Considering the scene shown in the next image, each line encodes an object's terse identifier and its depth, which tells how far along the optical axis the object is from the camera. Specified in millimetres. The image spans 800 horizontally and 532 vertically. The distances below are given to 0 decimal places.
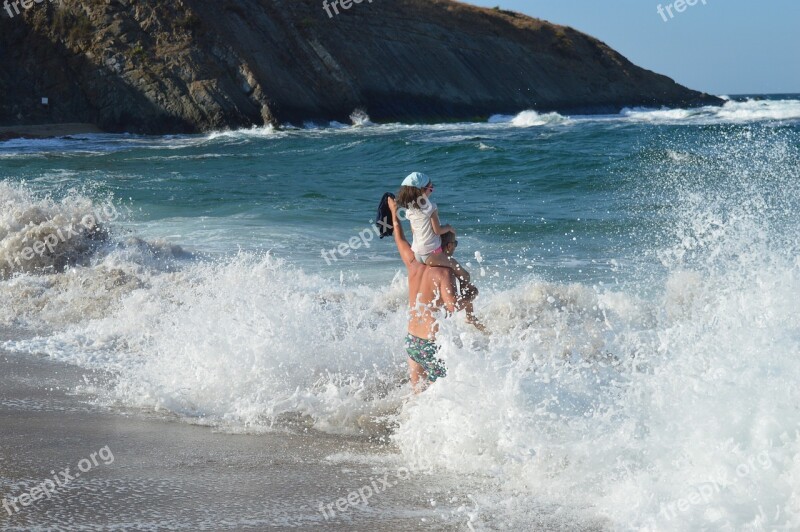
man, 10828
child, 10680
